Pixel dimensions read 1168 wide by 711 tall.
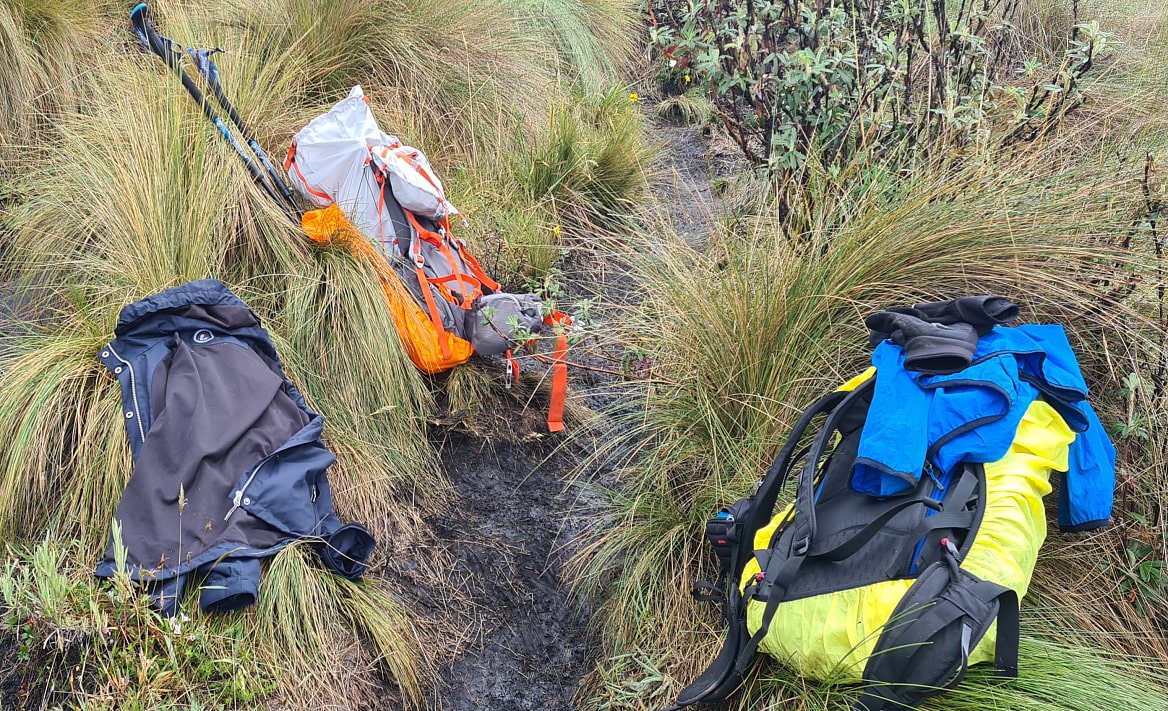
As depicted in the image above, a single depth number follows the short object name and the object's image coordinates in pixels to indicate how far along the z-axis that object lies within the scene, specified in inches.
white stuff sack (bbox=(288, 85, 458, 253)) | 153.1
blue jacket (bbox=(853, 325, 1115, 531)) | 86.9
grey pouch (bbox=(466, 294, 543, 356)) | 152.8
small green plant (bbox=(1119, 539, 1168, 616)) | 98.9
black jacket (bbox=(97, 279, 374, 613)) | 101.5
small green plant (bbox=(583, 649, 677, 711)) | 105.9
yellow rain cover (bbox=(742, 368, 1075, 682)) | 82.5
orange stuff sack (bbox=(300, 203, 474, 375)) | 147.0
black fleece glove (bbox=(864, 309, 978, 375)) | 91.0
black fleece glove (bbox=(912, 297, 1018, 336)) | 96.3
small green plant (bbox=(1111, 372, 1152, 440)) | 101.6
